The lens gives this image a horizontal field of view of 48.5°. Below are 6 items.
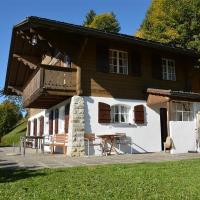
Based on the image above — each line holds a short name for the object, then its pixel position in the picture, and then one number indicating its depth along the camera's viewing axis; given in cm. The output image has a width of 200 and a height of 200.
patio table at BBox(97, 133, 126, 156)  904
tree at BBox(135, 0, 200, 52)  1545
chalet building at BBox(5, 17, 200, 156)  918
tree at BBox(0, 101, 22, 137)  2788
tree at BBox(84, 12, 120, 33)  2930
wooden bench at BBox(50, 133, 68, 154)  960
